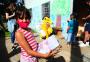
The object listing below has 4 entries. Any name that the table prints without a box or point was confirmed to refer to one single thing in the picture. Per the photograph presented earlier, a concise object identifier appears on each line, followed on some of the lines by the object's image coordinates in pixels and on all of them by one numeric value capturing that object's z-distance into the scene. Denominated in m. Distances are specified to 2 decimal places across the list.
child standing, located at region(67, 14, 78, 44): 3.81
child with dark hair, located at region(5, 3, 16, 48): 3.28
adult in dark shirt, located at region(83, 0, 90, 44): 3.72
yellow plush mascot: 2.78
